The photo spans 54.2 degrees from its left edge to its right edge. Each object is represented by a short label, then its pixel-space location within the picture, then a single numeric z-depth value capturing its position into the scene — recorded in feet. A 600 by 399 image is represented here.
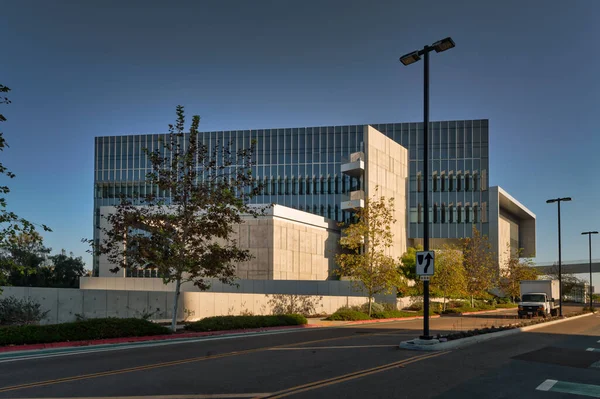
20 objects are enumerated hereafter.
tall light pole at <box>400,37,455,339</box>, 59.88
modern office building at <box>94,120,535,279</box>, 288.51
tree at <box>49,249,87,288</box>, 212.43
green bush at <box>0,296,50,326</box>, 75.90
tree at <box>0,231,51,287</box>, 183.52
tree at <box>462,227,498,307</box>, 194.70
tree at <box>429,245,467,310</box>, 165.07
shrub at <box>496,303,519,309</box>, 220.19
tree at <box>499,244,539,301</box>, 234.79
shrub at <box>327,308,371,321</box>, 111.34
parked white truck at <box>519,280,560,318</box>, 144.25
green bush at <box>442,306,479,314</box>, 163.43
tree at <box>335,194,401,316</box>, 123.54
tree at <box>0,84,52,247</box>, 51.08
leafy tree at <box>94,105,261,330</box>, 77.05
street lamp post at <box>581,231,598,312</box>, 193.88
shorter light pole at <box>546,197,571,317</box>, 149.89
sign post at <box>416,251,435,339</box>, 58.85
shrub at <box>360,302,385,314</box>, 132.92
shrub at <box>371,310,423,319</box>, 124.06
